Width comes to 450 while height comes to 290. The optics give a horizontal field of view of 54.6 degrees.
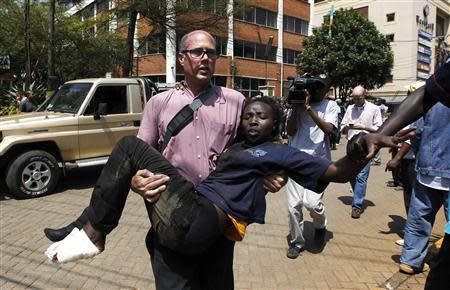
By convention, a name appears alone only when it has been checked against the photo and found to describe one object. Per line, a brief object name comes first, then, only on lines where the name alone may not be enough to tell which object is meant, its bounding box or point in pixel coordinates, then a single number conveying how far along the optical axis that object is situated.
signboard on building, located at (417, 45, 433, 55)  45.79
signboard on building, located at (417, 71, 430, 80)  45.91
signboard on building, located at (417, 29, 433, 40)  45.66
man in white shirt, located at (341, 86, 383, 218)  6.34
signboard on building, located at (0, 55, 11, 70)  12.02
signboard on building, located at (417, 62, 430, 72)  46.31
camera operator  4.69
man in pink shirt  2.31
